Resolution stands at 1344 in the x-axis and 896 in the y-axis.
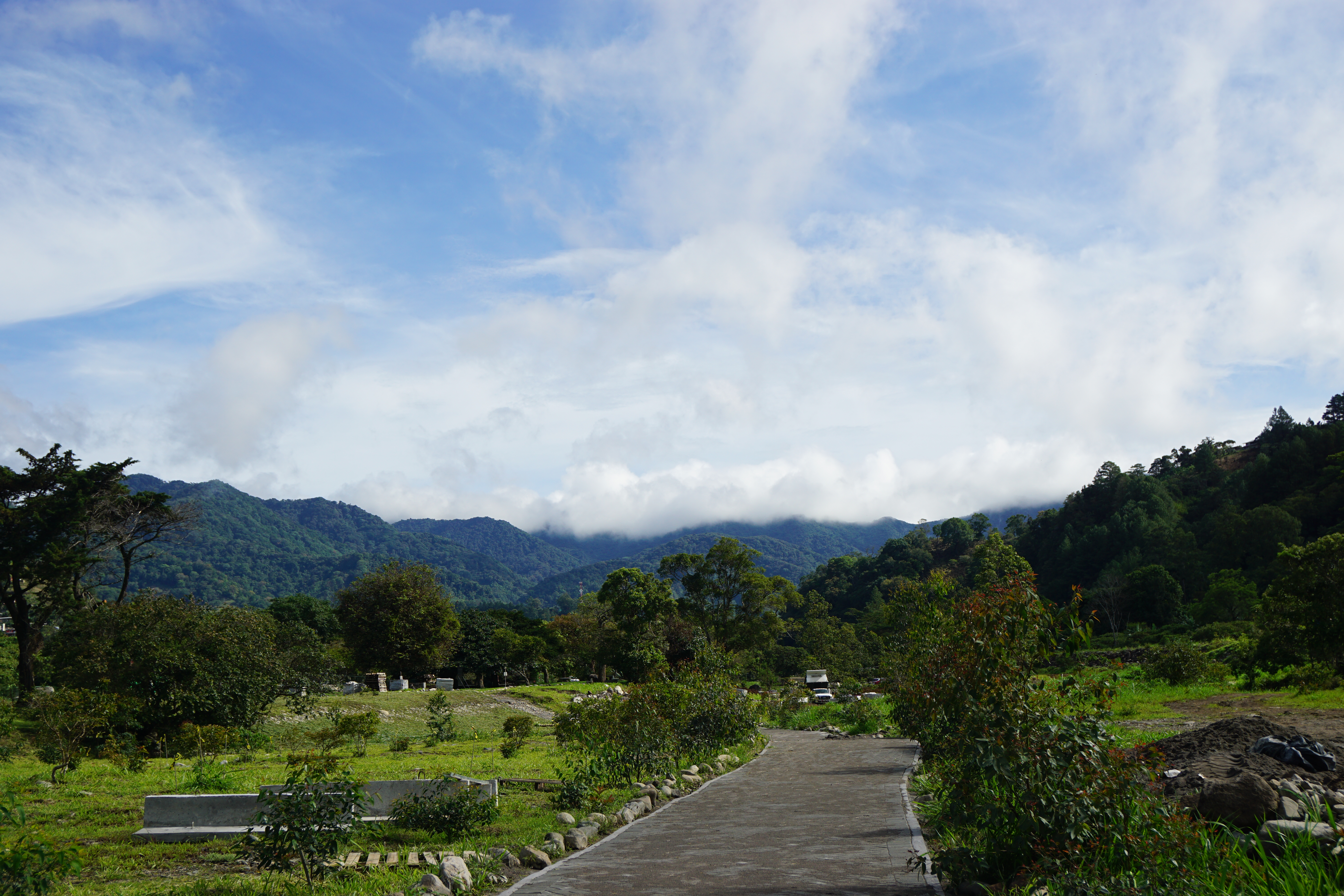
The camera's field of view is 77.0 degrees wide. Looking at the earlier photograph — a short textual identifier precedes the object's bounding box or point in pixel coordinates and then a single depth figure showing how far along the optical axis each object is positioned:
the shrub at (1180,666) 33.75
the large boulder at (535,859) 8.50
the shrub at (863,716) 27.44
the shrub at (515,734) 21.72
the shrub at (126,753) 18.81
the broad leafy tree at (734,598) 59.12
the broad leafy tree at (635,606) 55.16
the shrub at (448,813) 10.18
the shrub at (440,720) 27.88
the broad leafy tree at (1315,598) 23.50
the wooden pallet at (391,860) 8.51
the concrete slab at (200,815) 10.55
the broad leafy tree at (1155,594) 69.12
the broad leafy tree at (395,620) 48.06
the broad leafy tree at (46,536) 34.00
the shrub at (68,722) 18.61
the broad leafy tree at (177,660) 23.97
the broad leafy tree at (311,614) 67.25
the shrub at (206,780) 14.04
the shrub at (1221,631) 48.88
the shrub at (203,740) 20.75
